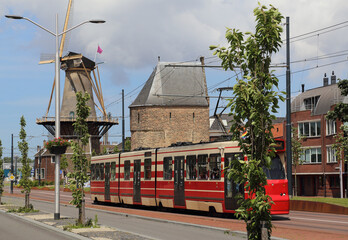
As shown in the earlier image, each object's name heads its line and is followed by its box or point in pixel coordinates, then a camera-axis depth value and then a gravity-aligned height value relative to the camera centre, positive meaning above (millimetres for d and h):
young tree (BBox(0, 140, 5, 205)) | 42094 -661
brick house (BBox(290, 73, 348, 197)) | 58688 +1878
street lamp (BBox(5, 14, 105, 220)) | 23141 +2205
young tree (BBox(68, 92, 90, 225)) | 20453 +286
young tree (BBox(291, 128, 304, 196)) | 56531 +1481
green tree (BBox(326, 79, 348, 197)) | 37312 +3527
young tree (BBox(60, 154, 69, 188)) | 84562 +439
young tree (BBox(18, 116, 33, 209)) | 31344 +861
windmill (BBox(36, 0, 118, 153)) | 85812 +10084
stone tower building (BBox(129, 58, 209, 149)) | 79062 +7826
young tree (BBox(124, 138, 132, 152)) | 91619 +3510
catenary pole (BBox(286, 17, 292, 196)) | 32434 +3059
